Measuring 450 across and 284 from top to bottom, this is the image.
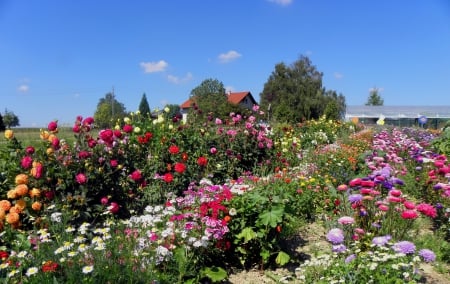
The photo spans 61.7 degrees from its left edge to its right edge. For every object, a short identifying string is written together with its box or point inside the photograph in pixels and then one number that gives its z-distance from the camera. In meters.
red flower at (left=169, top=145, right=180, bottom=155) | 4.77
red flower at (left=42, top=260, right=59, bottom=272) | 2.11
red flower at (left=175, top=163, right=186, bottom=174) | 4.17
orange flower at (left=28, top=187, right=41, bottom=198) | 3.35
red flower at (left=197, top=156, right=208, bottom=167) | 4.72
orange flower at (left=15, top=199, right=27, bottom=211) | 3.28
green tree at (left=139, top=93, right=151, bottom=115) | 66.50
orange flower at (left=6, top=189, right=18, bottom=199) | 3.25
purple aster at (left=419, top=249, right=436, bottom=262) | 2.60
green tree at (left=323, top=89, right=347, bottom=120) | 47.44
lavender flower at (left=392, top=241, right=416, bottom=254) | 2.56
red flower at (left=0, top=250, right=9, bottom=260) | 2.46
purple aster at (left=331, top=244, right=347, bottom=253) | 2.71
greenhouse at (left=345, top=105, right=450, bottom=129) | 43.50
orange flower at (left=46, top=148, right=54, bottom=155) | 3.70
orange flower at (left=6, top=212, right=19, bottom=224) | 3.07
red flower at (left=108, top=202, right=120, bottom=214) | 3.38
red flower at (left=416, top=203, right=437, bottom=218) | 3.07
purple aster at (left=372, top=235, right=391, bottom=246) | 2.68
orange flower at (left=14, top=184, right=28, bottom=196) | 3.27
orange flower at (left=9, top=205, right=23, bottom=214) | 3.18
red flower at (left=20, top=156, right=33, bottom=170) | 3.45
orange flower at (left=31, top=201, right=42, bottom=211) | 3.21
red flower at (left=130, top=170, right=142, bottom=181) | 3.88
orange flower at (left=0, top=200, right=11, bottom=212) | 3.18
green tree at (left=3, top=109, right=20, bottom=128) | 44.16
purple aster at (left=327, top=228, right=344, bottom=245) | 2.77
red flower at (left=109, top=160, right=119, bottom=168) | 3.82
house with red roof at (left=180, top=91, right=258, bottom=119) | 71.50
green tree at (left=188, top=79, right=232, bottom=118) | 28.22
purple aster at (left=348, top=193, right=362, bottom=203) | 3.22
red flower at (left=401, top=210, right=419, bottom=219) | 2.90
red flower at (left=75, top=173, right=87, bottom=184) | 3.52
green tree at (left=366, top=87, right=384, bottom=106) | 59.53
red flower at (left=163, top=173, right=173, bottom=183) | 4.00
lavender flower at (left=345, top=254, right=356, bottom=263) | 2.58
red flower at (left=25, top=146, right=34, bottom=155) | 3.67
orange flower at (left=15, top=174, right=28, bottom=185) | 3.34
